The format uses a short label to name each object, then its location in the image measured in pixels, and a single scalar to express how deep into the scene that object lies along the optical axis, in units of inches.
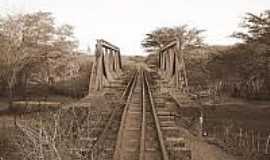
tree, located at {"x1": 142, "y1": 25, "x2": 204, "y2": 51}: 1711.4
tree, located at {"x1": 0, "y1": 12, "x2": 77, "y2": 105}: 1100.5
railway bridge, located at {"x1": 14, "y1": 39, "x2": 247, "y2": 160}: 286.2
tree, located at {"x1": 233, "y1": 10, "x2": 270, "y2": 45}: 1022.4
